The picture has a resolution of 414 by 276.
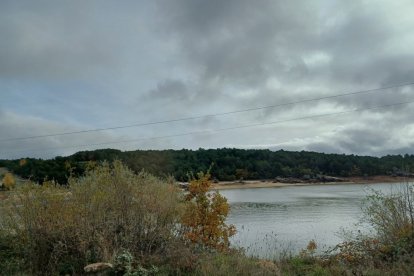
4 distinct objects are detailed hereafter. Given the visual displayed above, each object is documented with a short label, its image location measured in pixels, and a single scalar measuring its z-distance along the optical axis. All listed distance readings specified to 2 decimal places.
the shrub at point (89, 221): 9.78
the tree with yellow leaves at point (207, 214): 13.83
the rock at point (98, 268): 8.55
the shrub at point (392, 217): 11.72
